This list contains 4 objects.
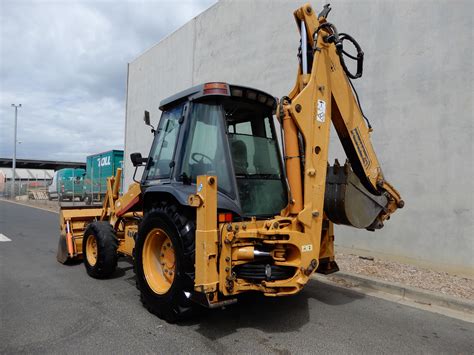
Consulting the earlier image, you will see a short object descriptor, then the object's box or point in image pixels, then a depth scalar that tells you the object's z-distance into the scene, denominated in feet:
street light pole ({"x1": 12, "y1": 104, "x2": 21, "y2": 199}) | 121.12
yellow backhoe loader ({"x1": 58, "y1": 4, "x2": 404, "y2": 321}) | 12.23
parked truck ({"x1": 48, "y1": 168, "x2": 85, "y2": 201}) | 84.79
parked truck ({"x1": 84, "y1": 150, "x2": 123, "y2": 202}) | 73.61
